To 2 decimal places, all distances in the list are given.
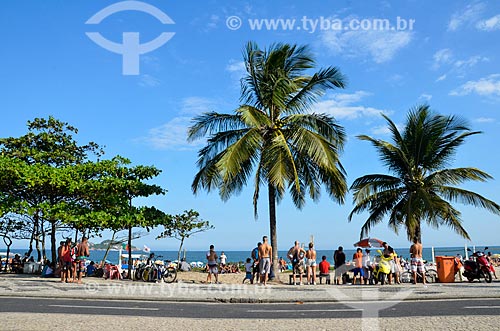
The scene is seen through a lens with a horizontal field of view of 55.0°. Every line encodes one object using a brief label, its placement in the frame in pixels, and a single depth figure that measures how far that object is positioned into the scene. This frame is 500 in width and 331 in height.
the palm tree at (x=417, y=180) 22.33
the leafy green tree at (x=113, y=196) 22.19
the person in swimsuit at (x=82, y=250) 18.59
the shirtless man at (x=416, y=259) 18.42
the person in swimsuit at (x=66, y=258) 18.84
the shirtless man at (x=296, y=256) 19.17
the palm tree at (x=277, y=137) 19.64
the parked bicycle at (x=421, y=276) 19.97
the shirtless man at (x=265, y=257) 18.34
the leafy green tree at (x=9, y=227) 27.30
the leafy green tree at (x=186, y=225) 34.28
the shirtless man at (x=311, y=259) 19.30
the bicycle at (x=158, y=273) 21.17
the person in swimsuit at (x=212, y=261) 19.92
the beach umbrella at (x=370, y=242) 25.78
